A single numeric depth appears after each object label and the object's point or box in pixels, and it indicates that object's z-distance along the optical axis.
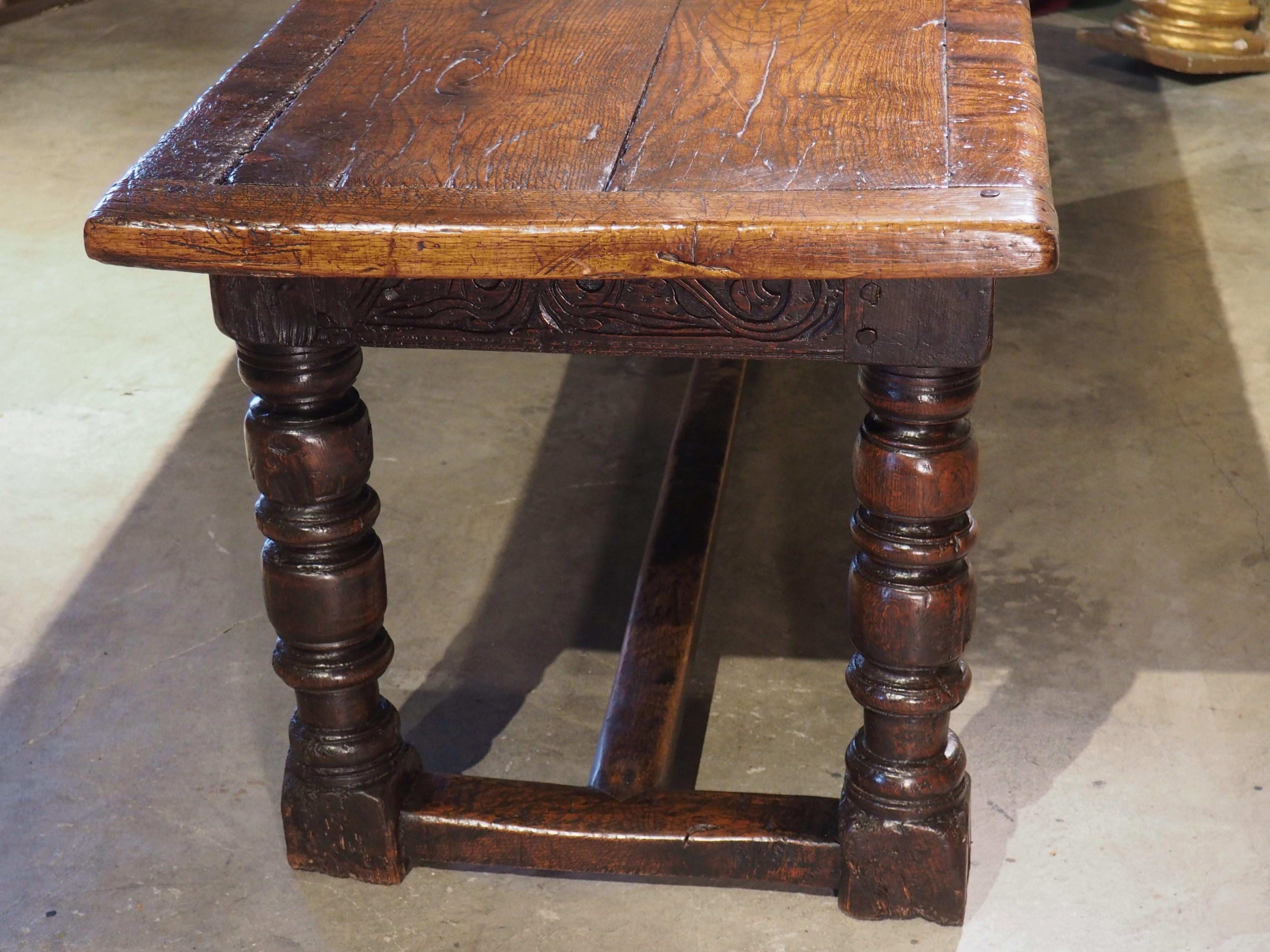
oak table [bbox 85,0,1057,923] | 1.25
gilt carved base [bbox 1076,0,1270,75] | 4.52
